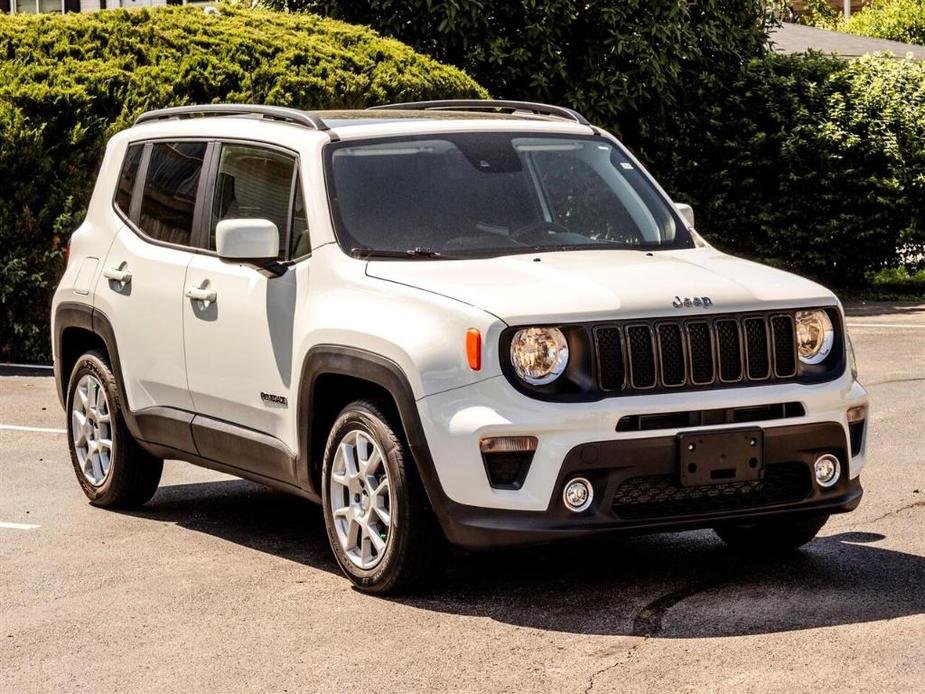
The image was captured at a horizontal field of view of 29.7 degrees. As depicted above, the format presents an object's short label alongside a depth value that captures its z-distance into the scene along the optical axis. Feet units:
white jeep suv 20.67
